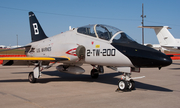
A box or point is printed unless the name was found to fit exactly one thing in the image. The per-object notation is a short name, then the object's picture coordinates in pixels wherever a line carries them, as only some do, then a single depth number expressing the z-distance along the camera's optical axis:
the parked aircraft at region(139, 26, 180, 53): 23.58
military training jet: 7.36
